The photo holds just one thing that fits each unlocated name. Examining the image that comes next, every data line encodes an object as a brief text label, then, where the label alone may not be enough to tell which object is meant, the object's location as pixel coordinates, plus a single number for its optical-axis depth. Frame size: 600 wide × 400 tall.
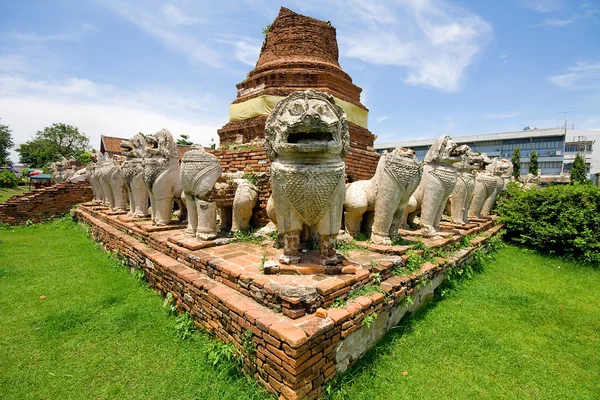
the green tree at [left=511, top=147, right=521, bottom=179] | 28.26
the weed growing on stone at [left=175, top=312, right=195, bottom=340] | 3.18
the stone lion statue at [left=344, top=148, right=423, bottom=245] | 3.79
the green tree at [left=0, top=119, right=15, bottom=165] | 38.97
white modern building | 40.12
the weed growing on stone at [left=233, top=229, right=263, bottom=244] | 4.44
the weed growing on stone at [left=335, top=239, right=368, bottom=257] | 3.89
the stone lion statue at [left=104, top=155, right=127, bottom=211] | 7.69
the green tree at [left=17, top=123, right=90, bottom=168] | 39.03
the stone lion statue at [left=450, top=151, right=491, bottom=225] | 5.69
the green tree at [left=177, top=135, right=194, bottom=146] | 35.81
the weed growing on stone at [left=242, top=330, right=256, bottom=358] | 2.44
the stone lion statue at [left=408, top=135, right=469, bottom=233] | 4.60
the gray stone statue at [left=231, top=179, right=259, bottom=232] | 4.62
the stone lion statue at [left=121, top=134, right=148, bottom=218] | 5.85
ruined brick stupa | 6.89
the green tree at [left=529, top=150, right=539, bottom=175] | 27.02
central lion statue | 2.62
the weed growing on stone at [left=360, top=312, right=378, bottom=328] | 2.69
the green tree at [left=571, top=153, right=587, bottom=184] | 23.58
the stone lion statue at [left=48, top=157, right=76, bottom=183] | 14.62
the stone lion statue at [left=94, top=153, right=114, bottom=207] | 7.94
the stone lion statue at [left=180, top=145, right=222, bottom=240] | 4.18
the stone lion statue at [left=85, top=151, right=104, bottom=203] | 9.10
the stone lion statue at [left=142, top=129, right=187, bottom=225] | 4.91
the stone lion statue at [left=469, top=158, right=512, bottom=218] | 7.15
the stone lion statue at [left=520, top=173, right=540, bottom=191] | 14.45
